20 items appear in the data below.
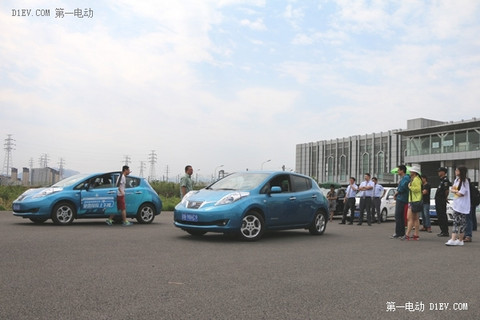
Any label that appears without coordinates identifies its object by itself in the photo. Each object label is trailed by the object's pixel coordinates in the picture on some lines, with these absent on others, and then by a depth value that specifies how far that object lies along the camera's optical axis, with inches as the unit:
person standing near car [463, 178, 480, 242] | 451.4
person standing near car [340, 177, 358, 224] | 689.6
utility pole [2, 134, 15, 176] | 3666.3
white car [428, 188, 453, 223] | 729.6
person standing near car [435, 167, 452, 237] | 525.0
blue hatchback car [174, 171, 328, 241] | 398.9
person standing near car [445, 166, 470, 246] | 425.1
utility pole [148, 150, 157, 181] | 3906.5
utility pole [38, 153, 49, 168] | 4424.2
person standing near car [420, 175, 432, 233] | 589.6
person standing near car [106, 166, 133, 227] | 528.4
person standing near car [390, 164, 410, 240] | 481.7
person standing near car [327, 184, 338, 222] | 784.9
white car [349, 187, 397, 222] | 812.6
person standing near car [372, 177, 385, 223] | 740.0
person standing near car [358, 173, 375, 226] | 685.9
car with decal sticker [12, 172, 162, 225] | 510.0
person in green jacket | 468.1
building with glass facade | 1868.8
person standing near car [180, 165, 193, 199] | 566.2
